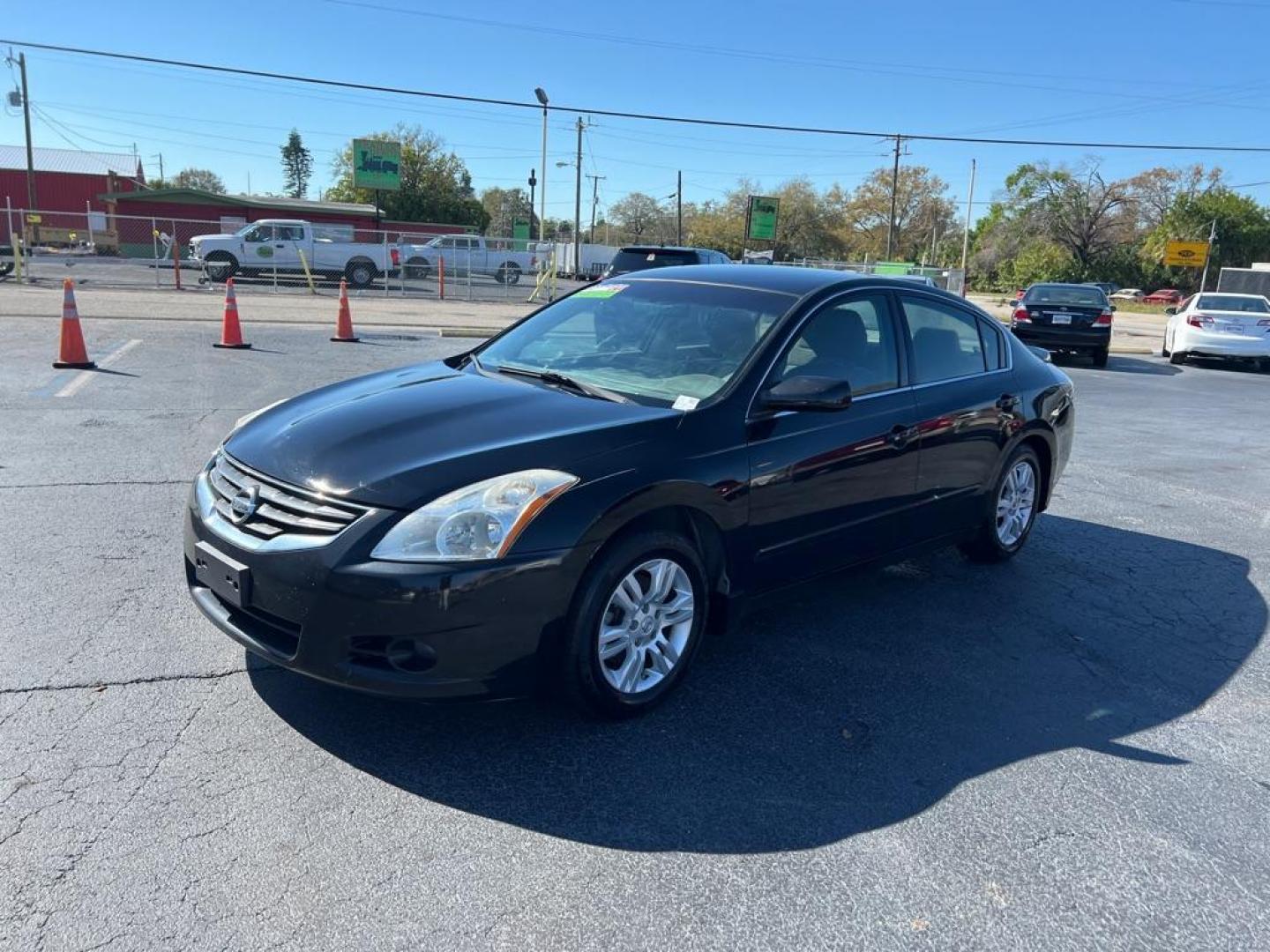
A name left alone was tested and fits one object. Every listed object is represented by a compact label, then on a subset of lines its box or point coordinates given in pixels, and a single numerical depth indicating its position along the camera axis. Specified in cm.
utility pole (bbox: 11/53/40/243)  5138
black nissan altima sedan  296
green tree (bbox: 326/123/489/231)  6531
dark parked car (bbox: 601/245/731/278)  1622
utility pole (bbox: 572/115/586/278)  4462
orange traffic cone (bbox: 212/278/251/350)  1295
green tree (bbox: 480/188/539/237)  10494
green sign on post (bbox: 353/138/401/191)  4794
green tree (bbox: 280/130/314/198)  13225
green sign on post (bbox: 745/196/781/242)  4722
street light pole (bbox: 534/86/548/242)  3500
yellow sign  5006
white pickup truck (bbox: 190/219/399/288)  2825
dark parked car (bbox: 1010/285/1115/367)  1734
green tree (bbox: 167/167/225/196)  11150
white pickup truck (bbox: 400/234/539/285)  3372
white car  1809
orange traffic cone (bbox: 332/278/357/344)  1453
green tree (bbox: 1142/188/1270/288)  6525
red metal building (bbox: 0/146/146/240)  5541
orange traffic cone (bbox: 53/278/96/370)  1034
